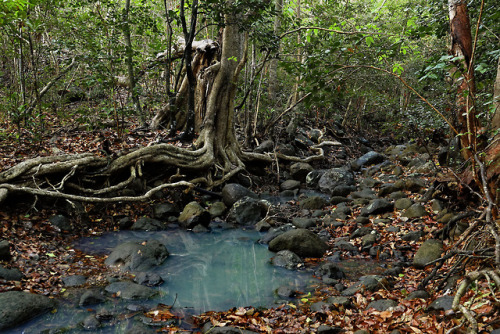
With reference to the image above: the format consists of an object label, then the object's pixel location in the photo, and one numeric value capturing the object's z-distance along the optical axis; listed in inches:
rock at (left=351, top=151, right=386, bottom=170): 607.6
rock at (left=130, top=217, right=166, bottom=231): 320.5
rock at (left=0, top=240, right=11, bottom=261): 206.7
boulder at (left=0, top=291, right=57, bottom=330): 161.8
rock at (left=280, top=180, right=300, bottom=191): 479.5
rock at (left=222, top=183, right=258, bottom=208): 384.2
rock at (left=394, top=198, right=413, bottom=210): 325.4
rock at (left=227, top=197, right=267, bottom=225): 357.7
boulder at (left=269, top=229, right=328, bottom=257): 270.8
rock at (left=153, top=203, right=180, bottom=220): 346.9
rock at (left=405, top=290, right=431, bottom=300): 172.2
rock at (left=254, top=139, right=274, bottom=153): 538.4
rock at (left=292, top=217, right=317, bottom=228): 337.9
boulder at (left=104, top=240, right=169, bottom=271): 238.8
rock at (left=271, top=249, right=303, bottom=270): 256.7
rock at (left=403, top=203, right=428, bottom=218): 297.9
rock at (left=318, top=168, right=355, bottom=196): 475.2
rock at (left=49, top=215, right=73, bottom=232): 278.1
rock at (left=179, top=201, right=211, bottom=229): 335.3
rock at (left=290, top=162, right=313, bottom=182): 530.6
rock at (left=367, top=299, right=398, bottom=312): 170.5
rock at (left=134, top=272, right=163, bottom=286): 220.2
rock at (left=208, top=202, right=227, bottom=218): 368.2
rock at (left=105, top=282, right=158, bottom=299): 199.0
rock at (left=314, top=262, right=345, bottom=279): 231.6
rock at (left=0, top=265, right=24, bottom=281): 189.6
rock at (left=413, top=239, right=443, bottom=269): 222.5
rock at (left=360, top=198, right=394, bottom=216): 335.3
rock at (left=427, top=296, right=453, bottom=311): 147.4
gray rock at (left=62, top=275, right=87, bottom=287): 204.4
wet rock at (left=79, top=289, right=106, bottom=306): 186.5
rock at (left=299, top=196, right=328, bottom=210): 396.8
